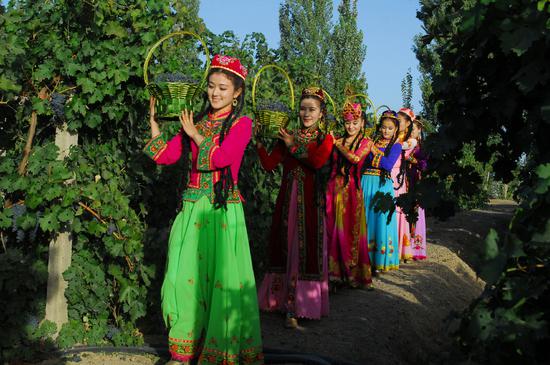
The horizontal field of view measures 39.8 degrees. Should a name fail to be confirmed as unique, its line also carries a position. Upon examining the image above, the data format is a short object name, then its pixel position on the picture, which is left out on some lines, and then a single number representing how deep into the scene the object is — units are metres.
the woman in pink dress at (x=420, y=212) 9.72
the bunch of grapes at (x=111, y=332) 5.23
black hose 4.93
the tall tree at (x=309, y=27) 30.81
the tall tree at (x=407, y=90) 22.72
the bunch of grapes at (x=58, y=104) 4.97
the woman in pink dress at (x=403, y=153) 9.23
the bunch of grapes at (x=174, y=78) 4.44
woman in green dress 4.44
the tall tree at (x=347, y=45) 28.83
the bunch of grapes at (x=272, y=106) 5.54
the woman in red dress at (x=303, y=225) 6.02
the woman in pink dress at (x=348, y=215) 7.34
